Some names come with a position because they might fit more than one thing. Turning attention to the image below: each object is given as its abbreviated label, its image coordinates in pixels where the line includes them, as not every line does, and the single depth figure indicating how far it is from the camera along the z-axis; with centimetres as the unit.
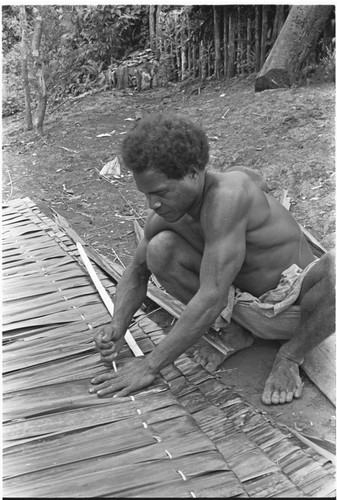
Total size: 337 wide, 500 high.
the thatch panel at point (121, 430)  147
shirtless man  190
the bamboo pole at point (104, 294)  221
